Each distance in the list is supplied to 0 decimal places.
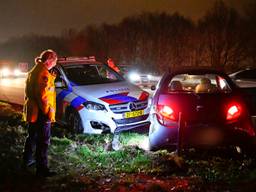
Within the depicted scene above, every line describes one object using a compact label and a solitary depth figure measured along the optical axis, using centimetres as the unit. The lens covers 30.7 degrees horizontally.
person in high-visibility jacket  642
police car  959
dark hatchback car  685
